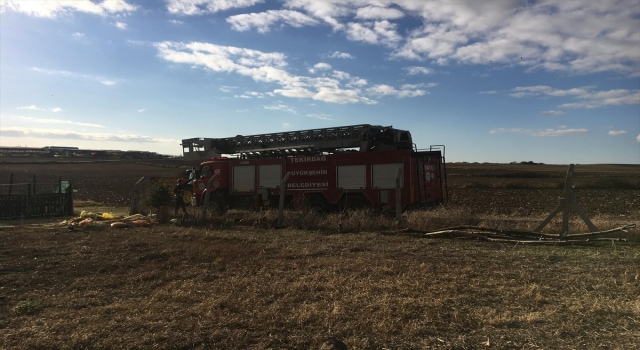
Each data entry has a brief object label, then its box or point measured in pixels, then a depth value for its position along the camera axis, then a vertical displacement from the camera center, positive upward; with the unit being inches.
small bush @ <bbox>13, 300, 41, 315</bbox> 207.0 -65.1
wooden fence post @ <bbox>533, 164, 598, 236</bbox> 370.0 -29.9
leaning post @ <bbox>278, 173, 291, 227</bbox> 509.4 -40.7
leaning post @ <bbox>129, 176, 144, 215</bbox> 678.5 -51.9
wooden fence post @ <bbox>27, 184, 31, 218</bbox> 644.1 -44.9
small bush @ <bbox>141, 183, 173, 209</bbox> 601.6 -36.5
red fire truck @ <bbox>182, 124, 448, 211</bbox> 576.7 -1.5
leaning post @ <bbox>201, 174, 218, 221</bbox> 553.0 -47.1
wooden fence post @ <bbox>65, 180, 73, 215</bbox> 700.0 -50.5
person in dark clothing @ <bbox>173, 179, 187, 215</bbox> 789.9 -33.7
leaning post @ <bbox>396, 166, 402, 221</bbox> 468.1 -29.6
